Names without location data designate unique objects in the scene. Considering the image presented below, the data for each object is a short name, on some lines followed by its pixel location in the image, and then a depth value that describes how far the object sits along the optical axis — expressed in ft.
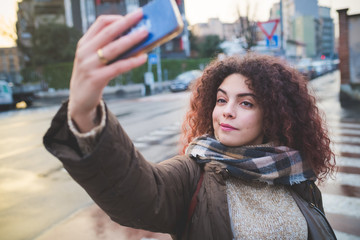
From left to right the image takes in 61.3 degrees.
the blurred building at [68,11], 113.50
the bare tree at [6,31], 99.58
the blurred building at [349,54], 42.09
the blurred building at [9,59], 214.67
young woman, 2.94
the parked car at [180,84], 78.48
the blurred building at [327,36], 337.72
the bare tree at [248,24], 66.95
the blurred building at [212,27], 258.16
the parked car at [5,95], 54.49
